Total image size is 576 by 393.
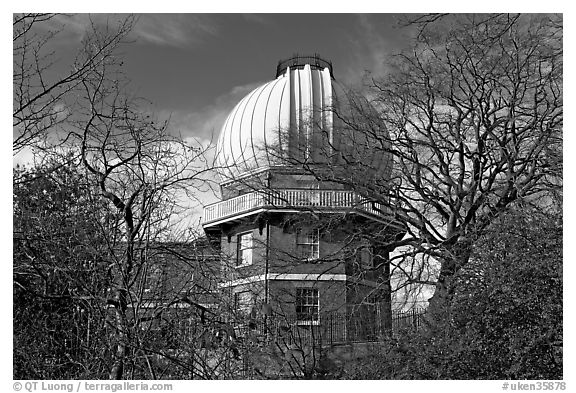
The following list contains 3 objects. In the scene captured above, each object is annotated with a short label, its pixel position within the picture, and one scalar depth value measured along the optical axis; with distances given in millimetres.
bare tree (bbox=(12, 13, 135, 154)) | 7438
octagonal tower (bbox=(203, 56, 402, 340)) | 17141
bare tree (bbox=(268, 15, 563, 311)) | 14156
